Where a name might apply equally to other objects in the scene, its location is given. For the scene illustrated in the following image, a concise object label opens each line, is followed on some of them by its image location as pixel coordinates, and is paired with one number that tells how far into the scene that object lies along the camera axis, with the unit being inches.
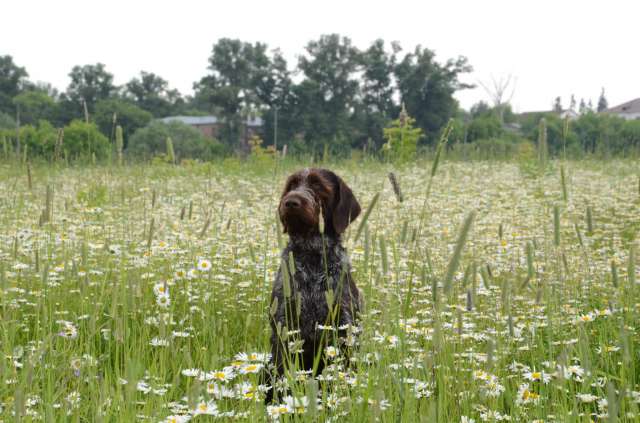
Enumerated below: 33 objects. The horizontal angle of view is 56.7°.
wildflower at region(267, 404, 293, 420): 94.4
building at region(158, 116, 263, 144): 3865.4
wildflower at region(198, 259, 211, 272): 172.4
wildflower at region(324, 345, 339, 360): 115.0
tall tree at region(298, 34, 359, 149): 1951.3
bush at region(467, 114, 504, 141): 1829.1
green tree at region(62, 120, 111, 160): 1385.3
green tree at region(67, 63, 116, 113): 2891.2
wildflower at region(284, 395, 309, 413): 90.0
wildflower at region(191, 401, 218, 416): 88.8
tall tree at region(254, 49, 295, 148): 2021.4
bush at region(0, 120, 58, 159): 1193.2
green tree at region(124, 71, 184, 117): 3949.3
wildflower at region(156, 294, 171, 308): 127.4
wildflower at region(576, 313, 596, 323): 137.6
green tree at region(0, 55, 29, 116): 3555.6
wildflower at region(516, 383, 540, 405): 102.3
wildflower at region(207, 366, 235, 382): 105.6
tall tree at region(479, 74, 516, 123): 1606.1
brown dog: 160.6
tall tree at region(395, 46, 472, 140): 2021.4
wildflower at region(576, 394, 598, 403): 97.2
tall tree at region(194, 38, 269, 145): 2325.3
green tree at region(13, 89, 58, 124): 2890.7
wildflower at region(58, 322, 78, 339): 130.5
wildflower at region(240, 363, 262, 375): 108.6
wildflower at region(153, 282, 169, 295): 152.4
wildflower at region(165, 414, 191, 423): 90.0
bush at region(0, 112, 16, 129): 2152.8
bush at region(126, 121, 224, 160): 1915.6
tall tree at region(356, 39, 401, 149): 2018.9
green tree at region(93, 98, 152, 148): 2445.9
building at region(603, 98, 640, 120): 4115.4
